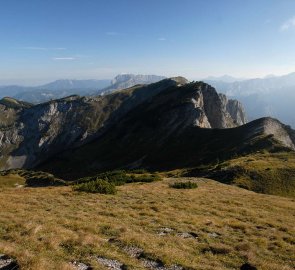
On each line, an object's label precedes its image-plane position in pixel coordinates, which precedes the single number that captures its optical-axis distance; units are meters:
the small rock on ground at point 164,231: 14.85
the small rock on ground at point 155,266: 10.41
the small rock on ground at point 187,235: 14.71
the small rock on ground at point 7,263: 9.15
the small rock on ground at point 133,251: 11.36
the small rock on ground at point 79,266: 9.61
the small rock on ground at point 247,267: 11.20
